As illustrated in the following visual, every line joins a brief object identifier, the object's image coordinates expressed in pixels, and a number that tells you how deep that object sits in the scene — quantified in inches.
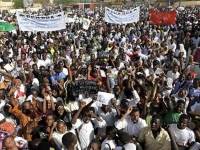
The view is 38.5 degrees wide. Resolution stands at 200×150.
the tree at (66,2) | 3100.4
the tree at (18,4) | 2605.8
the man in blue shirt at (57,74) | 245.7
